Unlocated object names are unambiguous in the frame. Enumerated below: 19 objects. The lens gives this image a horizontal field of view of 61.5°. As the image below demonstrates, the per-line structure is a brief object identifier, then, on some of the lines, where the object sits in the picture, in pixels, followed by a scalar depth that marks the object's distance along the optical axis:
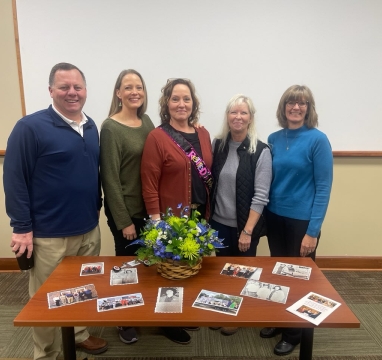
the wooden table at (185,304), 1.15
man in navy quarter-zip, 1.52
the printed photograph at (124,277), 1.41
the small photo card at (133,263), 1.57
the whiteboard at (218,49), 2.57
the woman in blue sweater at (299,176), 1.78
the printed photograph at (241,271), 1.47
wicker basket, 1.39
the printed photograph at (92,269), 1.48
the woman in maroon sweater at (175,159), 1.81
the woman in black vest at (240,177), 1.85
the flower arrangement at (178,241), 1.33
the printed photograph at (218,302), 1.22
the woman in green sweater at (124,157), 1.80
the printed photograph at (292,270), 1.48
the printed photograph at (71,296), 1.25
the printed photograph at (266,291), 1.30
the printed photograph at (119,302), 1.23
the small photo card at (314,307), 1.17
